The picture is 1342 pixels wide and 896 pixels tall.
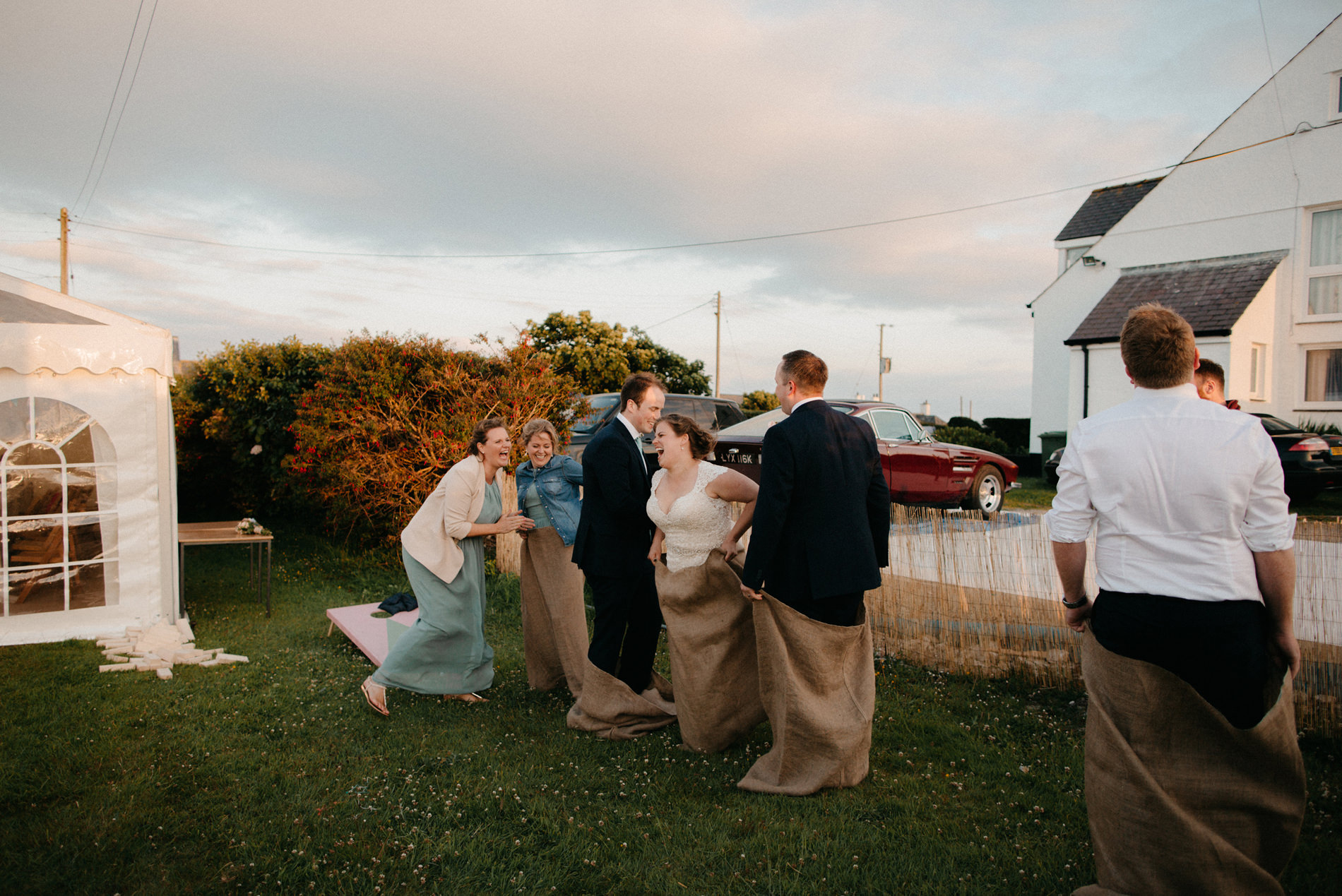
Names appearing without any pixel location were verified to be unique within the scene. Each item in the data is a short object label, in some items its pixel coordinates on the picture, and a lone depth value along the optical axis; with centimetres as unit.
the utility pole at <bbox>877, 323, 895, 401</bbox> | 4846
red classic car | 1154
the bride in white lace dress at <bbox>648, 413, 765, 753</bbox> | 431
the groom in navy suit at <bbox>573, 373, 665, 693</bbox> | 472
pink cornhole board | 633
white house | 1540
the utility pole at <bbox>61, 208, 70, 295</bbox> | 2330
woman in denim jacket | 548
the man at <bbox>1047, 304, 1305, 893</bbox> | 253
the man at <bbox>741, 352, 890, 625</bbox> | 375
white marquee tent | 683
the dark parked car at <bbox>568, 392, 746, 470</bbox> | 1357
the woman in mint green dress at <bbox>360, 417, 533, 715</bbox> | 533
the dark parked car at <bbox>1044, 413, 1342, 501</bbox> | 1198
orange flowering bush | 1007
